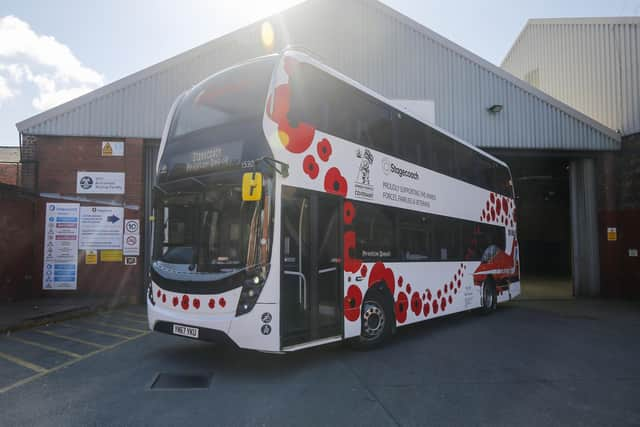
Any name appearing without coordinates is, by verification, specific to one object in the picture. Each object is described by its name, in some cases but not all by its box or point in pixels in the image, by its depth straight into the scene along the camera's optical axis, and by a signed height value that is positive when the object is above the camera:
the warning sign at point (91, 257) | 12.12 -0.31
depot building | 12.16 +3.61
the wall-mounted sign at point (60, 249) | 11.95 -0.08
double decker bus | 5.26 +0.45
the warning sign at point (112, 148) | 12.45 +2.75
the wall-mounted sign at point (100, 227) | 12.16 +0.52
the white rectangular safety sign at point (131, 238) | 12.36 +0.22
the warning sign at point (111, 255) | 12.22 -0.26
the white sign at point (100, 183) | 12.26 +1.77
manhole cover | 4.97 -1.59
